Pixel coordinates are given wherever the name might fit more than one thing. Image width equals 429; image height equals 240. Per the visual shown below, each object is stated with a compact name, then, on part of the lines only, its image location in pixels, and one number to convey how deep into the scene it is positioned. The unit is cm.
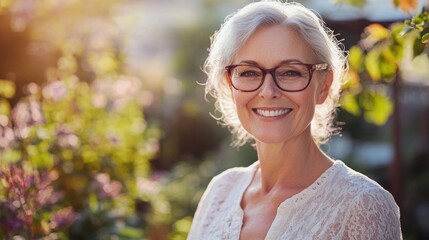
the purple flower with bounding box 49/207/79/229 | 299
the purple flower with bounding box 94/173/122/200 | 384
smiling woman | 194
